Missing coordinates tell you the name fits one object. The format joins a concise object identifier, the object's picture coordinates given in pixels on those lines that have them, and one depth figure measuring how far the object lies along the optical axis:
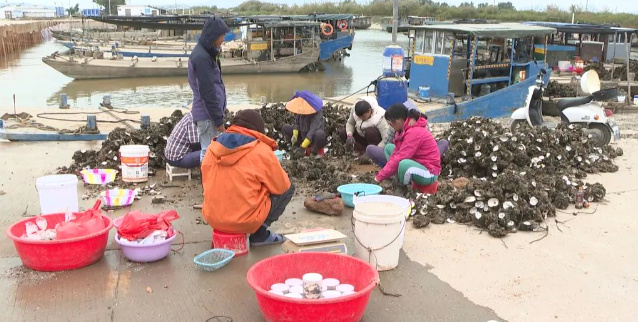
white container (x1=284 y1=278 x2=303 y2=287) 3.28
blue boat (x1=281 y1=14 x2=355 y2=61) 32.84
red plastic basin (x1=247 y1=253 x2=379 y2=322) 2.82
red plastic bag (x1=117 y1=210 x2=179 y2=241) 3.83
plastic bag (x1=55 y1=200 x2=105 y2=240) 3.63
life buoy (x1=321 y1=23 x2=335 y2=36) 33.41
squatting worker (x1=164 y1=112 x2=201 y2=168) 5.54
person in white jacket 6.49
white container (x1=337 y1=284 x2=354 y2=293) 3.19
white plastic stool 5.89
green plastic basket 3.73
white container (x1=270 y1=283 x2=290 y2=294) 3.18
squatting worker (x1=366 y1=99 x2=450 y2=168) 6.04
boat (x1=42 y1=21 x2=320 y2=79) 27.41
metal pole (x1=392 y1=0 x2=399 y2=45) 11.46
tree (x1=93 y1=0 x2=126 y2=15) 87.44
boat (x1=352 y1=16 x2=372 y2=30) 64.65
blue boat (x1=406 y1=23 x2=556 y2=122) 11.27
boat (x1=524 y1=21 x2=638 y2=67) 18.31
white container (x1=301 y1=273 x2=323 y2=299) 3.08
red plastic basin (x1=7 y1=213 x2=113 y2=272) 3.56
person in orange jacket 3.72
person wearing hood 4.84
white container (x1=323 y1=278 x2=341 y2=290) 3.24
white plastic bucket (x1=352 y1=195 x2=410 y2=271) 3.69
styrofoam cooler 4.43
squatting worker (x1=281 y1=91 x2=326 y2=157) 6.60
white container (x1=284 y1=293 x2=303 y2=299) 3.04
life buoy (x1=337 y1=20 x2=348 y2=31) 35.56
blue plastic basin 4.99
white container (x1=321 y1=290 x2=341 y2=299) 3.09
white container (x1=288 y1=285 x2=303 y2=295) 3.15
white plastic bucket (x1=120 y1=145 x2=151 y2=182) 5.71
